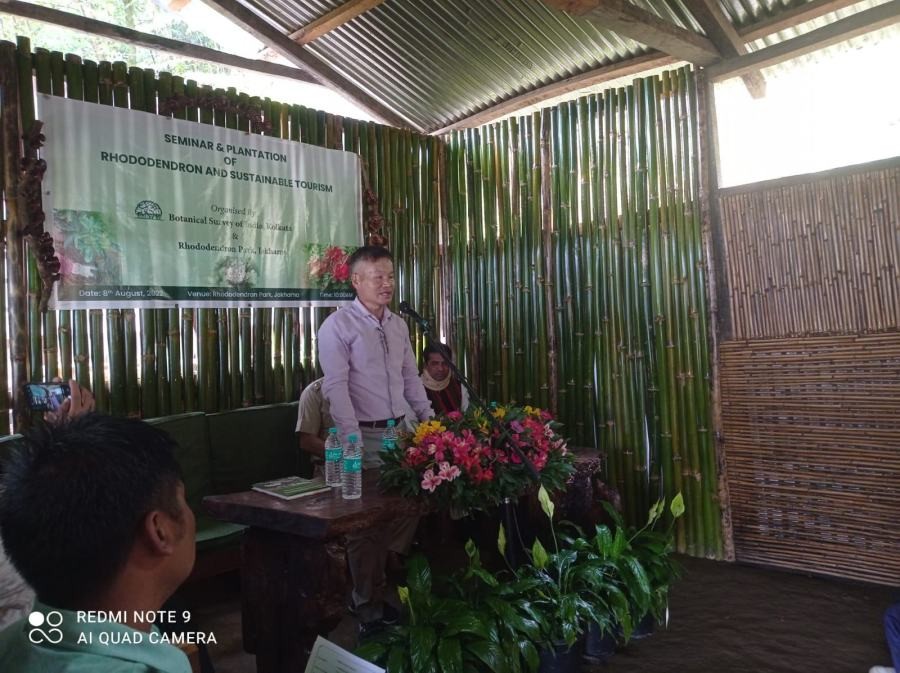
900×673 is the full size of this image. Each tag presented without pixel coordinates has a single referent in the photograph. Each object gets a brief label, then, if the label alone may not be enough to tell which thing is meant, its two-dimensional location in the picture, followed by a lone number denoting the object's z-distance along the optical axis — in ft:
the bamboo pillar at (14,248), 11.24
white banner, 11.84
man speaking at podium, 10.11
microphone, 8.31
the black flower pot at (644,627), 9.51
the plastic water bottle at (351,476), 8.06
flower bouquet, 8.06
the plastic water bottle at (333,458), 8.59
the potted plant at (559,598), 8.05
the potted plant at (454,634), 7.27
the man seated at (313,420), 12.55
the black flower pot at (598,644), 8.79
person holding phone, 5.47
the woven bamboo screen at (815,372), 11.44
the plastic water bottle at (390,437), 8.84
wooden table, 7.29
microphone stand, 8.18
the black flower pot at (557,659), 8.04
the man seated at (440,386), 14.46
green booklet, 8.29
